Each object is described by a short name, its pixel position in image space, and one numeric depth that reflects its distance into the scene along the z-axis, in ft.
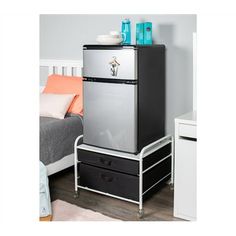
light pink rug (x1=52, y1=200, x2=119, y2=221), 9.25
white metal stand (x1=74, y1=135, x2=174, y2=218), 9.41
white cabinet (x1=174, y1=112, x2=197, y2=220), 8.86
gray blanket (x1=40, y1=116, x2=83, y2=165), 10.52
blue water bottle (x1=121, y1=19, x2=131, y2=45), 10.64
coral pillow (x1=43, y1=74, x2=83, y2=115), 12.30
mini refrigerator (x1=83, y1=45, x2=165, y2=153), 9.46
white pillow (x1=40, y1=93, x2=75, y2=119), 11.73
